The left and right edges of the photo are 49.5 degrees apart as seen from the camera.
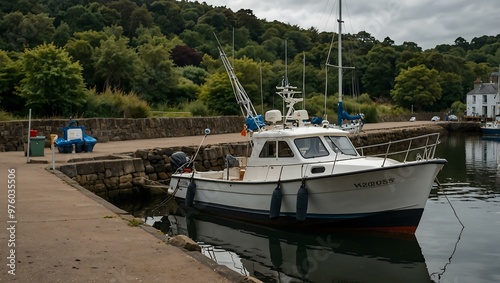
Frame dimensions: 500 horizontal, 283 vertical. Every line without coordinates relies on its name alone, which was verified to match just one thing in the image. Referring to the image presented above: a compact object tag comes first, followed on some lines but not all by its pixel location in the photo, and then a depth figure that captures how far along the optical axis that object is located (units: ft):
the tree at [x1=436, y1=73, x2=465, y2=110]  271.69
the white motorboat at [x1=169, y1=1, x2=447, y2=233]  38.75
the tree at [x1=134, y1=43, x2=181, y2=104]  126.11
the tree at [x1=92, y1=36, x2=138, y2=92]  122.83
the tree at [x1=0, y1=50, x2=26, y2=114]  85.71
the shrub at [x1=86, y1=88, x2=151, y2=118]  88.28
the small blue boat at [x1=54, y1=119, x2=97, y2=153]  66.64
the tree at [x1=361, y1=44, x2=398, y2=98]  272.31
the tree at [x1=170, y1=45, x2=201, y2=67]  218.59
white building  248.93
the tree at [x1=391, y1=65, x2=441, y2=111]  244.01
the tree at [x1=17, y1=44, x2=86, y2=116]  81.51
